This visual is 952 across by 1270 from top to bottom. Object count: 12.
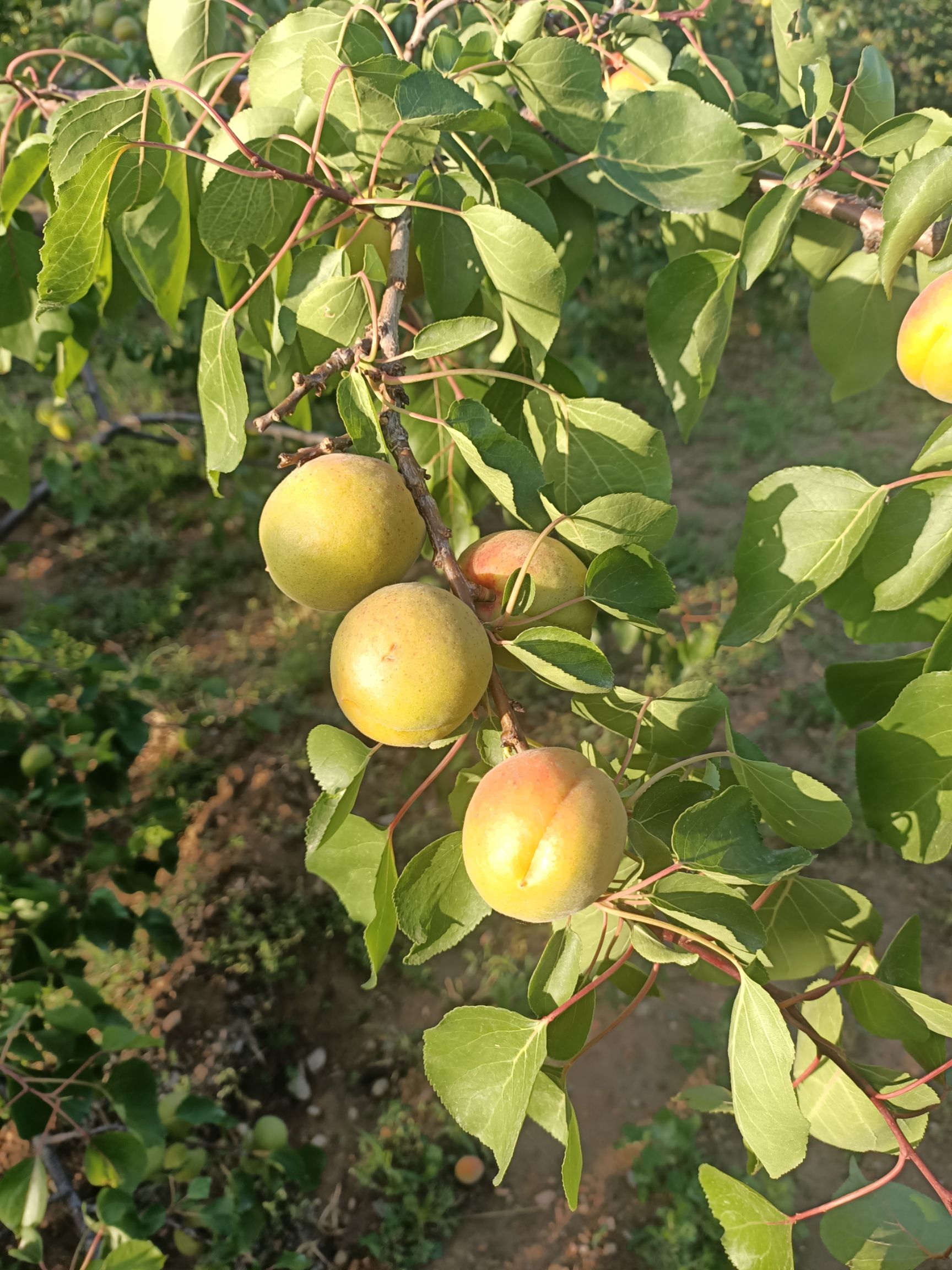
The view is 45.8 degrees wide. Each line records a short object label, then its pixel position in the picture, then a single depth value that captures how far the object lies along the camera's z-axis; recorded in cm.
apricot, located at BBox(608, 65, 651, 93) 49
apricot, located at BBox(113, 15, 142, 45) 101
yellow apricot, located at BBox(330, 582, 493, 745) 30
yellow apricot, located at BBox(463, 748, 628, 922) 30
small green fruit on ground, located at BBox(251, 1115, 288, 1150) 77
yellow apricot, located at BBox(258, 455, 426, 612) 33
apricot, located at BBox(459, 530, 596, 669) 34
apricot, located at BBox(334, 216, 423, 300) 43
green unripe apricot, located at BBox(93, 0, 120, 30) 100
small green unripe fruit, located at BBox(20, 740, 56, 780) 74
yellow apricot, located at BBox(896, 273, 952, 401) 37
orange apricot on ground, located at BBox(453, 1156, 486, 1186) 87
